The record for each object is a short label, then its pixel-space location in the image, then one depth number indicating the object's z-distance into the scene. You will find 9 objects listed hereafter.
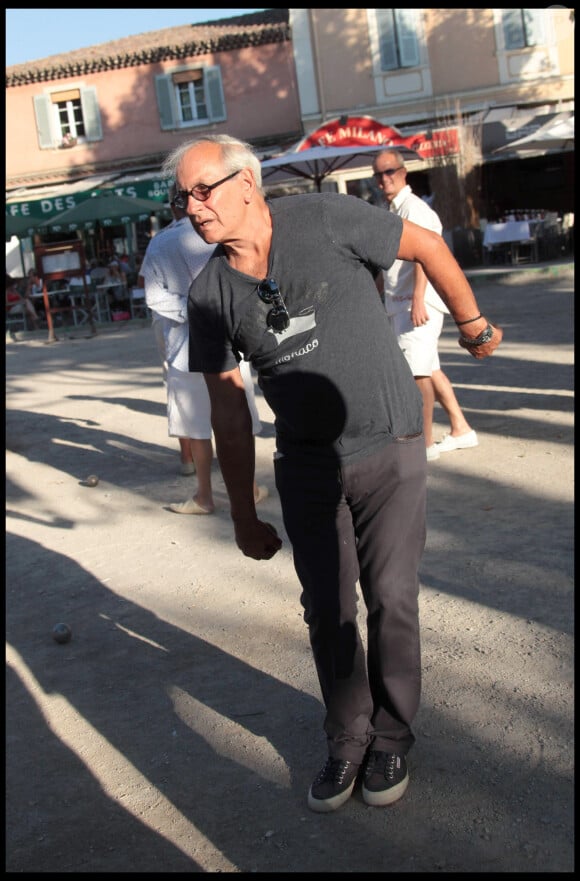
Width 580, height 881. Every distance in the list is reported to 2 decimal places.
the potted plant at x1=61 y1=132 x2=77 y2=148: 34.94
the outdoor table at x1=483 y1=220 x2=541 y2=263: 22.23
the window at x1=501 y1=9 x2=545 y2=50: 30.91
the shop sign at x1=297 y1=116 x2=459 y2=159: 17.12
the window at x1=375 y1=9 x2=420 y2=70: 31.55
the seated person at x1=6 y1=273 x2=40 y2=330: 26.16
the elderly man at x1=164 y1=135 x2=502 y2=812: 3.11
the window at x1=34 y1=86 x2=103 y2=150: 34.88
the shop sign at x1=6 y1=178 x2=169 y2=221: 26.45
